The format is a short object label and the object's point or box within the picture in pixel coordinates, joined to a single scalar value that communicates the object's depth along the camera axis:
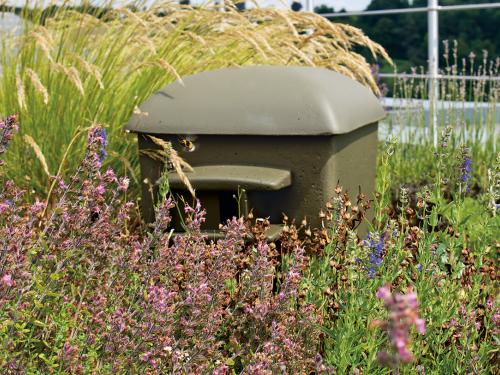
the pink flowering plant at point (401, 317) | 1.01
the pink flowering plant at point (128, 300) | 2.14
